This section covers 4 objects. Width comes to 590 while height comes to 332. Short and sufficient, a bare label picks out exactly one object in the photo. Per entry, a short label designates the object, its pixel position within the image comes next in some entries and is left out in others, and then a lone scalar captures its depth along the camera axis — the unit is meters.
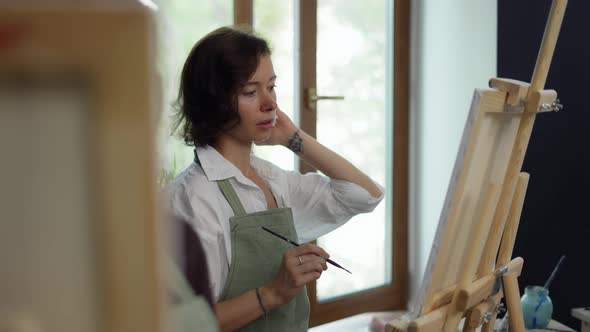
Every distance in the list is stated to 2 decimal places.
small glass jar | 1.79
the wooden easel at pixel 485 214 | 1.14
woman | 1.23
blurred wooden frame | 0.25
